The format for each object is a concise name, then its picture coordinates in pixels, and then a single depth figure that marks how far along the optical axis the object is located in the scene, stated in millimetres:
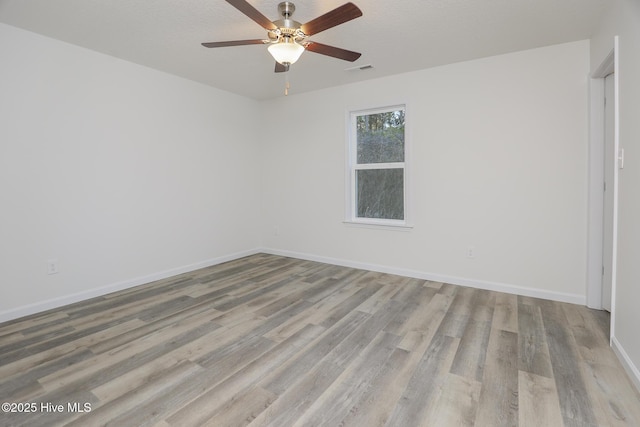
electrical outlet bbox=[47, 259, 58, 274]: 3032
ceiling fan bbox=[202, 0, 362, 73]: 1884
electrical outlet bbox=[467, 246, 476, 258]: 3600
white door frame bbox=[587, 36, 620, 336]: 2865
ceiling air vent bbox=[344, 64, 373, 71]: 3664
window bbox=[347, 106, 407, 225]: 4129
